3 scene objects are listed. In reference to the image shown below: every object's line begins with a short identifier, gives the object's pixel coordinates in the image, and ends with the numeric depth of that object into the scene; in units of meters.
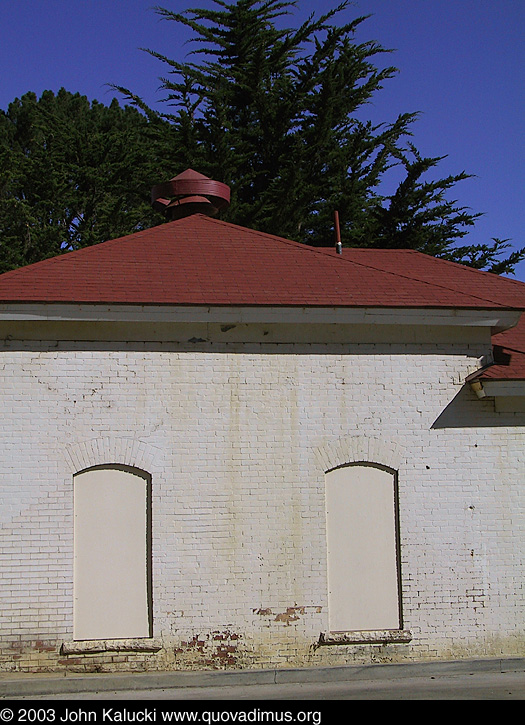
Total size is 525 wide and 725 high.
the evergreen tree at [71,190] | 26.09
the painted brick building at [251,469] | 9.26
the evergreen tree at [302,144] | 24.36
